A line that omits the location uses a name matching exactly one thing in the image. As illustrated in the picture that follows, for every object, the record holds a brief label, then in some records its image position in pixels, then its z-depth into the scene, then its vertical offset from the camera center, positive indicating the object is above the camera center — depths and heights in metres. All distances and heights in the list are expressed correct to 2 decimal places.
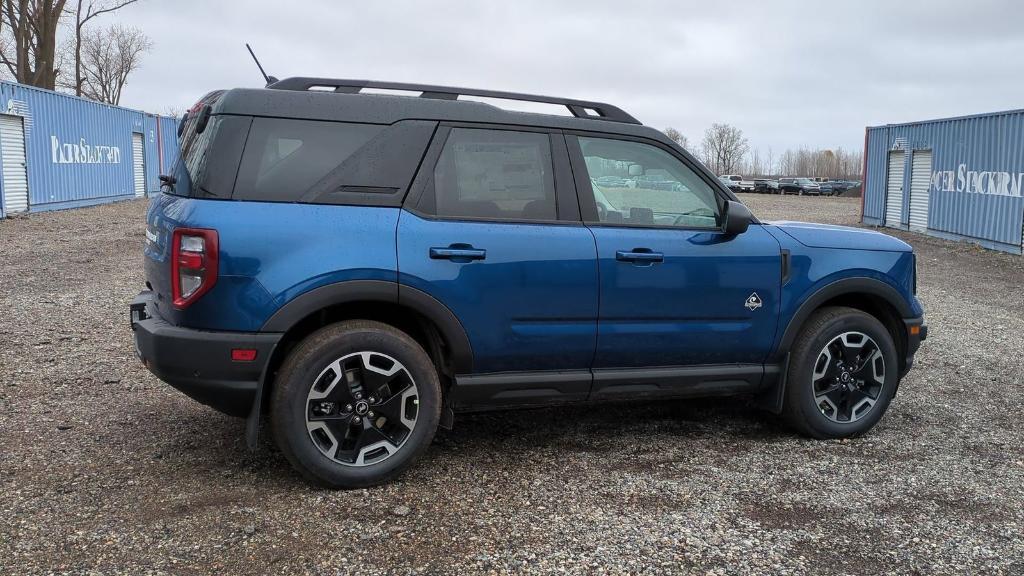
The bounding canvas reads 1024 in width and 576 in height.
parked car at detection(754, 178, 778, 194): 53.72 +0.73
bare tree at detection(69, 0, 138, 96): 39.69 +7.86
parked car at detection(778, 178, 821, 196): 51.38 +0.68
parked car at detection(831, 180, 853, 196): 52.19 +0.72
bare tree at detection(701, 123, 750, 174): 98.44 +5.75
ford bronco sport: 3.63 -0.40
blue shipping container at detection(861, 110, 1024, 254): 17.02 +0.52
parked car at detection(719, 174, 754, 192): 54.31 +0.85
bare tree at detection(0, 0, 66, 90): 34.22 +6.31
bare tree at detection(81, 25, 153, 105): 61.50 +8.93
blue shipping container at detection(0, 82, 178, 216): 19.27 +1.00
